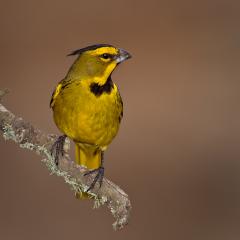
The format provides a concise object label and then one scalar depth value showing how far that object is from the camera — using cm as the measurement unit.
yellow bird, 610
